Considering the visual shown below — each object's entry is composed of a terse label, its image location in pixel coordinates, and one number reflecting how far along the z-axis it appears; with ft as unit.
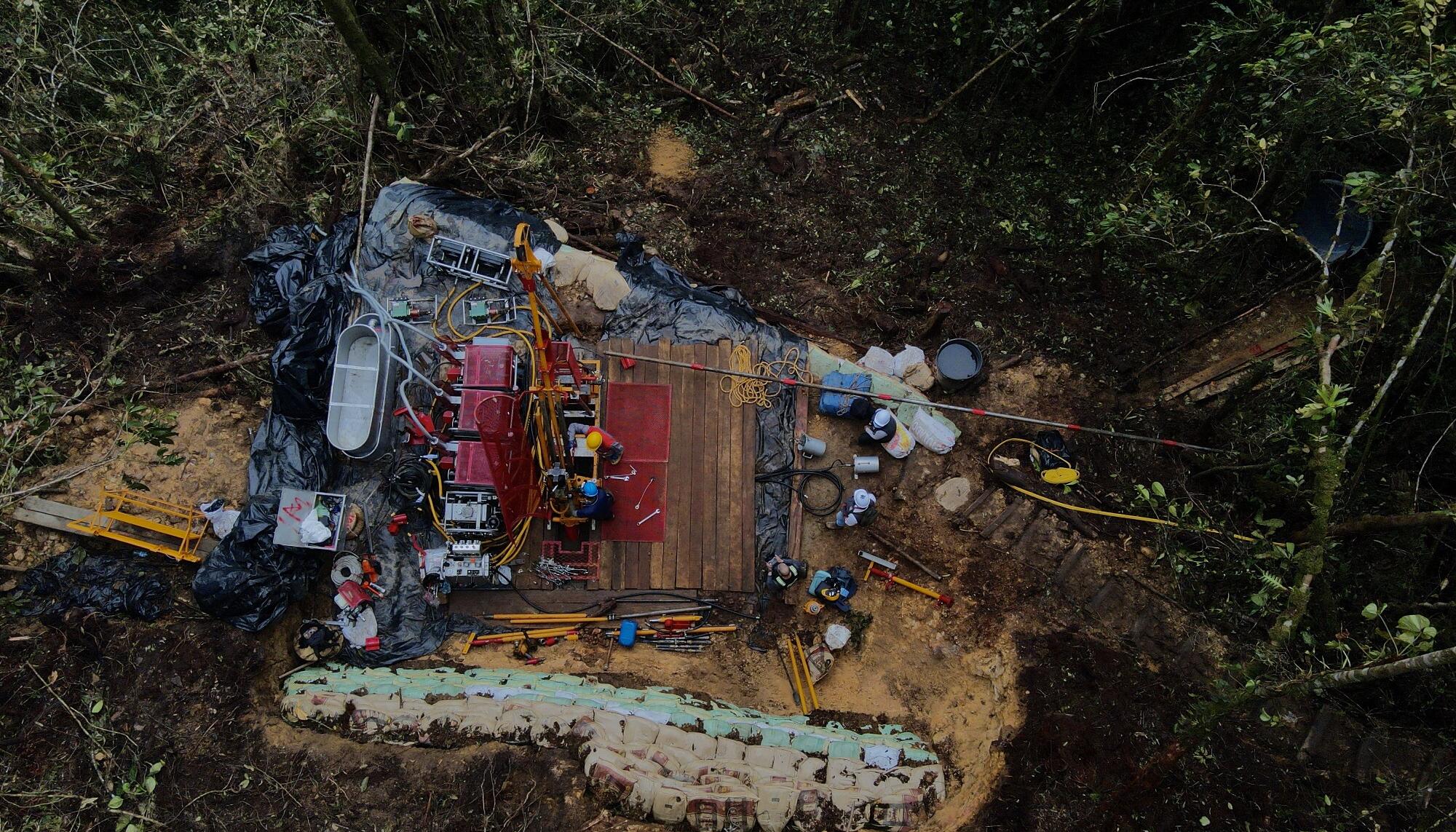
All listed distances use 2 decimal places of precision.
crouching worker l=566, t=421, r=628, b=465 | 23.58
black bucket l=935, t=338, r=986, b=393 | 25.68
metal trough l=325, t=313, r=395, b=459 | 24.03
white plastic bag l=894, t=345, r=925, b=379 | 26.55
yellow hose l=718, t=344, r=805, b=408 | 25.82
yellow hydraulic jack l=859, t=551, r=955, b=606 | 23.75
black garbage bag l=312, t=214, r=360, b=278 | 26.40
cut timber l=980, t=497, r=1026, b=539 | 23.91
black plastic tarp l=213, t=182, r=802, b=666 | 23.12
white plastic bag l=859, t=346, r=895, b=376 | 26.66
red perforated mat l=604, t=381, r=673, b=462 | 25.30
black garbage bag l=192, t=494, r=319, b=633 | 21.53
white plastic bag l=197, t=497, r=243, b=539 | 23.04
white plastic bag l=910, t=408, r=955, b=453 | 25.13
